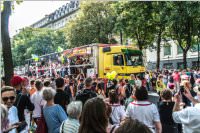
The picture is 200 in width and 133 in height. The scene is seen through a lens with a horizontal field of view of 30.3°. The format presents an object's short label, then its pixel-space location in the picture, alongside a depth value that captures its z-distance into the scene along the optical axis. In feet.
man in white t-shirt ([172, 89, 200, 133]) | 13.69
